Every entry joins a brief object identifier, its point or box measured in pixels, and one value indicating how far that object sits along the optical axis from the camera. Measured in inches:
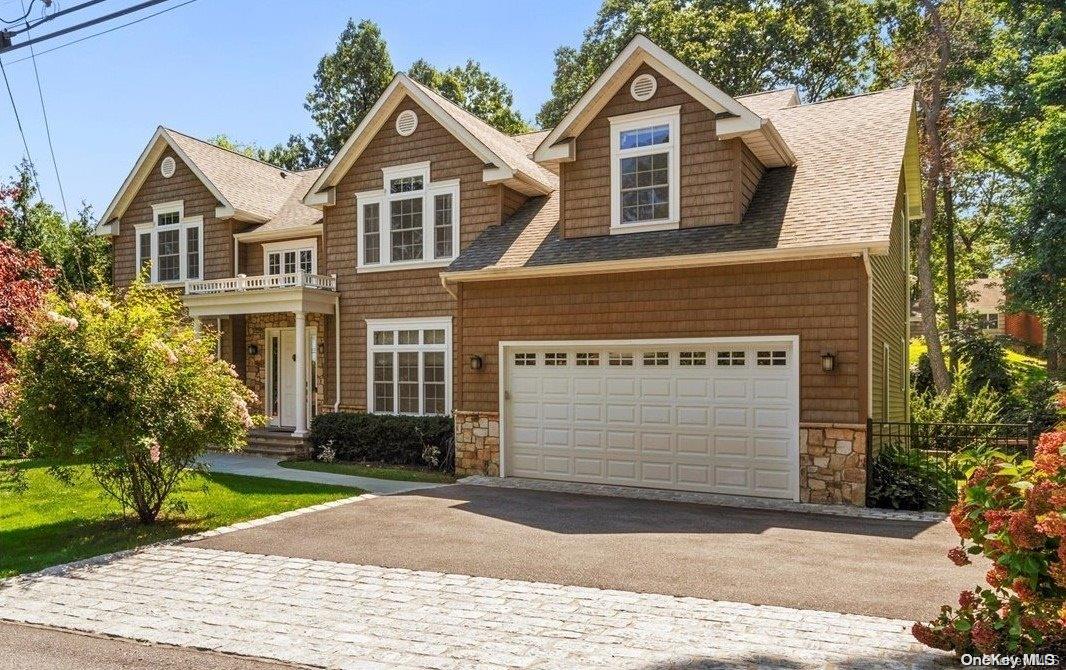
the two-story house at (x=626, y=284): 444.8
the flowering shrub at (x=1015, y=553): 162.6
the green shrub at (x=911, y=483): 419.5
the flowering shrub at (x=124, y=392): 336.2
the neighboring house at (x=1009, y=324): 1717.5
